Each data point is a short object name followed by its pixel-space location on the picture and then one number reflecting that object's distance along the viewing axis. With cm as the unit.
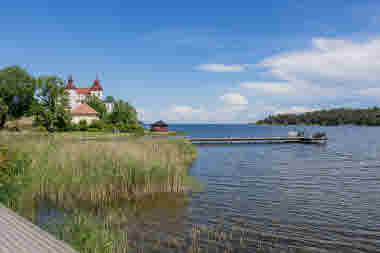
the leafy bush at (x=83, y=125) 5649
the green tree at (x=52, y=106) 5697
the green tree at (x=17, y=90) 6512
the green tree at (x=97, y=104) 9300
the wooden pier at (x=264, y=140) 5325
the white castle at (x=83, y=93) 11038
